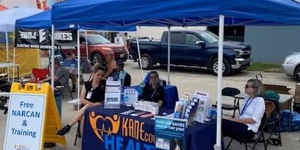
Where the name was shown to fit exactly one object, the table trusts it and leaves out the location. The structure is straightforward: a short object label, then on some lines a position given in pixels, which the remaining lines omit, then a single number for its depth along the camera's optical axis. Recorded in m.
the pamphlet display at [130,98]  4.97
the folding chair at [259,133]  4.74
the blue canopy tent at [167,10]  3.56
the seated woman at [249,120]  4.60
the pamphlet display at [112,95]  4.85
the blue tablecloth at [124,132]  4.00
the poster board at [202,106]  4.07
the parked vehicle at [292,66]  12.16
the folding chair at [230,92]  6.66
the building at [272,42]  18.45
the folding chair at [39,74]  9.04
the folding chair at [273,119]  5.09
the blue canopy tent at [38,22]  6.94
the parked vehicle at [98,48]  17.69
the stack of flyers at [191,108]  3.97
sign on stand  4.62
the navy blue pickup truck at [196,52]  13.67
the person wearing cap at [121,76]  6.56
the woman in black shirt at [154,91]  5.60
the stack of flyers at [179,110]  3.99
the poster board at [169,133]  3.77
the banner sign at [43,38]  7.72
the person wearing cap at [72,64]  10.55
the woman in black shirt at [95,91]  5.51
